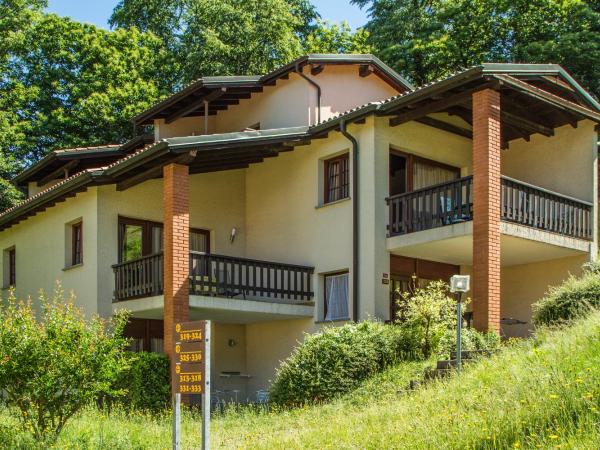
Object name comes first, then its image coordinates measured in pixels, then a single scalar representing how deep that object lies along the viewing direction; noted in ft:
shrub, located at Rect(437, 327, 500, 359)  53.47
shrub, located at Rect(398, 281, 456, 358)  54.54
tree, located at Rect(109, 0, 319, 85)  115.24
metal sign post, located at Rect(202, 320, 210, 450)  31.09
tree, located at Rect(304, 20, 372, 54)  122.01
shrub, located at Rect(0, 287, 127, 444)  41.91
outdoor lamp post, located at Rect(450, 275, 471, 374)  47.17
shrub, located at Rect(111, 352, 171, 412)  59.21
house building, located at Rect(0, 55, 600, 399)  61.21
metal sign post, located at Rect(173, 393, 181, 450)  33.40
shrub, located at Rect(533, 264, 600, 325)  51.49
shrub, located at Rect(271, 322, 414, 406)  53.42
